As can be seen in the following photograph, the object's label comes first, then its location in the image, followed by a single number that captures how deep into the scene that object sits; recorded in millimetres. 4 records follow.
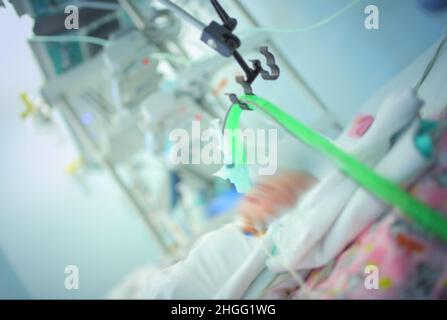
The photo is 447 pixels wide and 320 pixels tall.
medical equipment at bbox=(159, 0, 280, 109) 674
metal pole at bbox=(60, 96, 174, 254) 1403
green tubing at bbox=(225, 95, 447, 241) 391
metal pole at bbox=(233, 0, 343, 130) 1190
